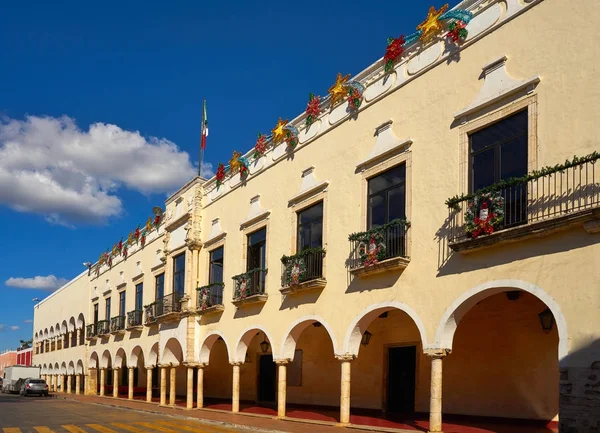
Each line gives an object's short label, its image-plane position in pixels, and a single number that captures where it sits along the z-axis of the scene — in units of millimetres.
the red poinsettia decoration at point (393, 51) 14156
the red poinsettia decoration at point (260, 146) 19797
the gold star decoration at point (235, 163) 21312
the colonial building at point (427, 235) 10211
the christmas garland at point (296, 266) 16469
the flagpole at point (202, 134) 25355
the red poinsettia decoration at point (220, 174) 22500
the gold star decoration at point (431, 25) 13070
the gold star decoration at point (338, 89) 16031
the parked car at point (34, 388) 37625
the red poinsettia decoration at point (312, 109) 17141
